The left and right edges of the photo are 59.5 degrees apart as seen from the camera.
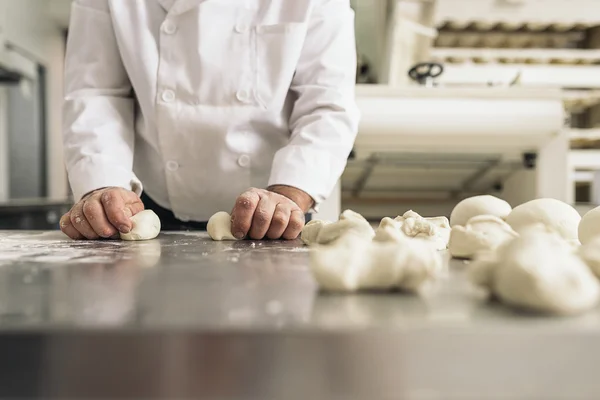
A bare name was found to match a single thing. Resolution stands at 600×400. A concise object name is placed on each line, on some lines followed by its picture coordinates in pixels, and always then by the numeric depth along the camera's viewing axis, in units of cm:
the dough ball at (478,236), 46
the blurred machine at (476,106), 156
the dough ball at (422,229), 54
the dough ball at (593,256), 34
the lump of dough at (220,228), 69
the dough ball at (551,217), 56
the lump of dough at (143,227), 70
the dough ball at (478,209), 64
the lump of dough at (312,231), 61
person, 94
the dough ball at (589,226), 49
